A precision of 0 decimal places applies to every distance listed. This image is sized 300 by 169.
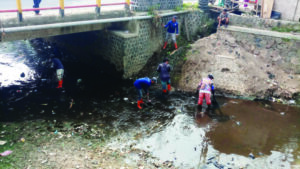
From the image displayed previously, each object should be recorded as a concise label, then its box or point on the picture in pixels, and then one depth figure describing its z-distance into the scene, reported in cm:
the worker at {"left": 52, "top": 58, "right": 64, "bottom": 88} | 1105
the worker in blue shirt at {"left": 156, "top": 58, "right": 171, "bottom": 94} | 1030
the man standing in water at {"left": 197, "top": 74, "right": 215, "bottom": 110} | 912
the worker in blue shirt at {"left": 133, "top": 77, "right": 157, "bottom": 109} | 912
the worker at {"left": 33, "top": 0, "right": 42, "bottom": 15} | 1017
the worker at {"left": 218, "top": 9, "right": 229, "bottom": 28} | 1302
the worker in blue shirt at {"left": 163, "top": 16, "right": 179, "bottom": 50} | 1232
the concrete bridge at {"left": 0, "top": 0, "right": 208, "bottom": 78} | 923
